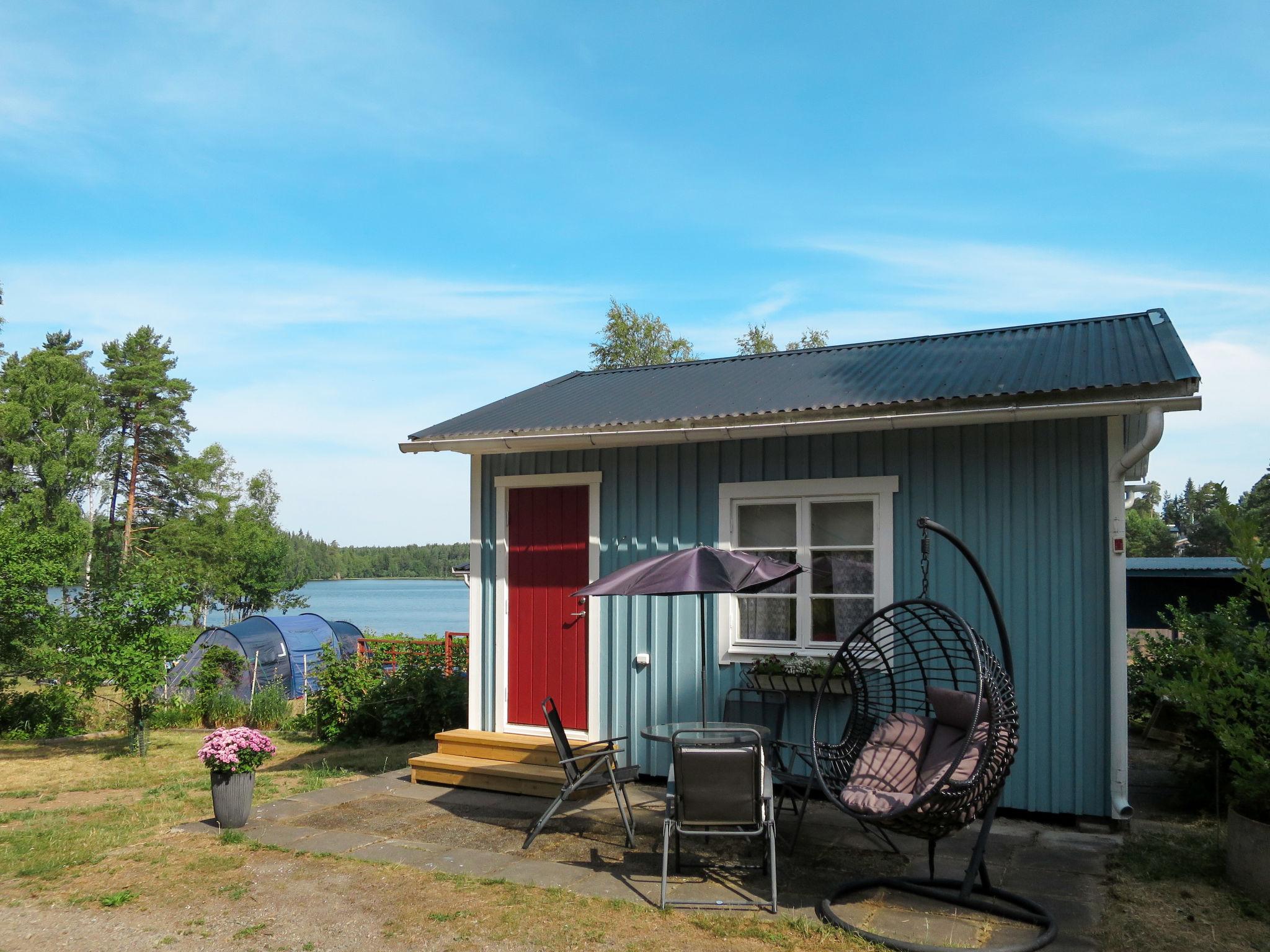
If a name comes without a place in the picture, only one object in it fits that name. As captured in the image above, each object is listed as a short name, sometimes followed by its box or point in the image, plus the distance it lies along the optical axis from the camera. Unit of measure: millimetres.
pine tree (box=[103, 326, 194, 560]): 33031
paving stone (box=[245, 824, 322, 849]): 5715
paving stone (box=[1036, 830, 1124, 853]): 5473
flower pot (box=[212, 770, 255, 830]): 5977
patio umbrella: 5211
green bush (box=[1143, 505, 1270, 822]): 4566
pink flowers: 5941
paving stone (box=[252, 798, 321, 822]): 6325
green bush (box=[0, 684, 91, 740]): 11891
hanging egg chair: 4227
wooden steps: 6992
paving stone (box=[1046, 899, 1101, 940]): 4137
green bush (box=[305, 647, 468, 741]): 9570
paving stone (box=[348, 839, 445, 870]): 5332
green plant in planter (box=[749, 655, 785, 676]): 6586
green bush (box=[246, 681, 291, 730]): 12117
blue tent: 15305
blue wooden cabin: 5930
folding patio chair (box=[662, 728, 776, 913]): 4621
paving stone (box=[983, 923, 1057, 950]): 3984
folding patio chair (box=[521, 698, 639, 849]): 5574
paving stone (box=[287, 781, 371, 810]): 6785
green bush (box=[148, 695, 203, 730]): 12680
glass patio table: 5305
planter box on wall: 6414
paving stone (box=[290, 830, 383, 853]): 5570
